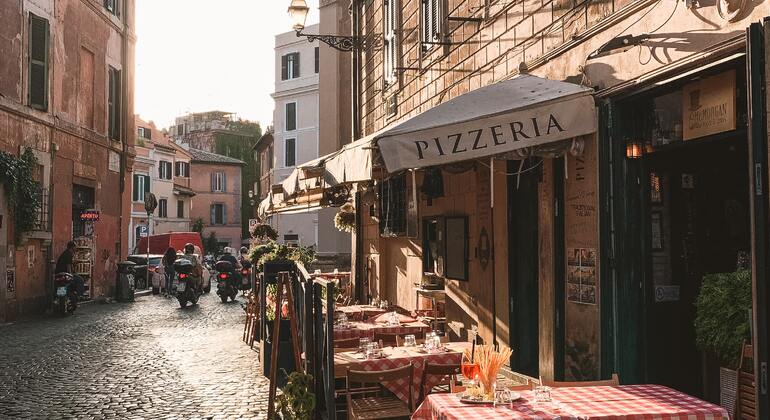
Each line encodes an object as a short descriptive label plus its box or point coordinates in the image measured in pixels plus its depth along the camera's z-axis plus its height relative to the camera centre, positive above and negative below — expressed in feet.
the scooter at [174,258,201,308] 66.64 -3.24
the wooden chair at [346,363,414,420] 19.43 -4.16
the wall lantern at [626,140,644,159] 24.13 +2.75
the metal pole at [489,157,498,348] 33.71 -1.87
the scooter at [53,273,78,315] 58.44 -3.38
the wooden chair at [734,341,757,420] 17.71 -3.27
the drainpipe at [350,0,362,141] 61.57 +12.67
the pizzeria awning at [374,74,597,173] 23.47 +3.26
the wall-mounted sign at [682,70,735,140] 20.03 +3.48
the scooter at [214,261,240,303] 71.46 -3.25
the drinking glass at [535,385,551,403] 15.46 -2.96
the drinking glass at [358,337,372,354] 23.84 -3.06
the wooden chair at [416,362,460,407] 20.71 -3.31
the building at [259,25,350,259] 169.48 +27.47
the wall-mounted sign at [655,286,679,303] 25.16 -1.68
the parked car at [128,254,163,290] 89.62 -2.93
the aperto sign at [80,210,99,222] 70.90 +2.65
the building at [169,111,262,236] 229.04 +32.04
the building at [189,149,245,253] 221.66 +13.32
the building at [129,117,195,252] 162.40 +14.05
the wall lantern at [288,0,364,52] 48.11 +13.64
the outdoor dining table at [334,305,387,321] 38.63 -3.37
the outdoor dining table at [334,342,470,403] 21.27 -3.36
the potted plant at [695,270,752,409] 18.60 -1.93
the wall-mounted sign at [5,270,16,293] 55.90 -2.46
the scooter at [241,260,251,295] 76.64 -3.11
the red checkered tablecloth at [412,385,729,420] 14.55 -3.13
